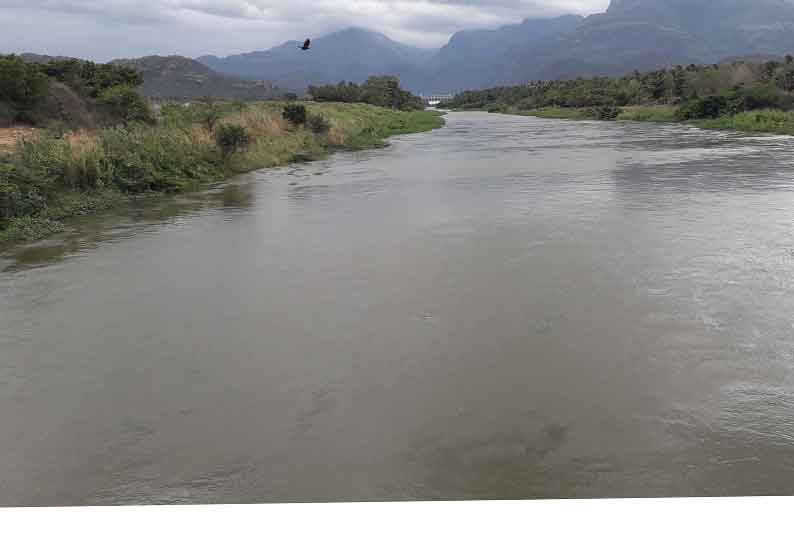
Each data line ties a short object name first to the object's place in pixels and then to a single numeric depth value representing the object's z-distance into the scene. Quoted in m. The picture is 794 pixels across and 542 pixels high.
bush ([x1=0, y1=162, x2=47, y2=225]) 14.40
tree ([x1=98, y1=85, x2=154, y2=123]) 30.42
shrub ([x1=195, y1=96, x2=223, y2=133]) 26.96
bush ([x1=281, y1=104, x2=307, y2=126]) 35.00
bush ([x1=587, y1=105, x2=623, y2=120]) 70.56
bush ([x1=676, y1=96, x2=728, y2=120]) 55.25
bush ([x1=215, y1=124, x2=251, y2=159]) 25.69
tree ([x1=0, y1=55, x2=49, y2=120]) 26.30
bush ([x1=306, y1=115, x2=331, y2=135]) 36.59
